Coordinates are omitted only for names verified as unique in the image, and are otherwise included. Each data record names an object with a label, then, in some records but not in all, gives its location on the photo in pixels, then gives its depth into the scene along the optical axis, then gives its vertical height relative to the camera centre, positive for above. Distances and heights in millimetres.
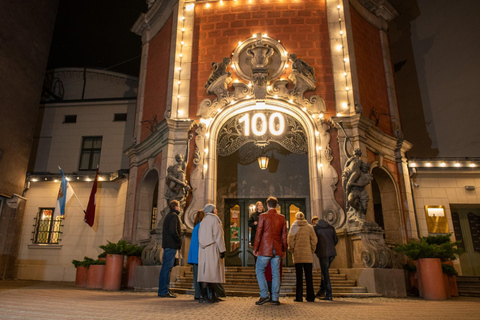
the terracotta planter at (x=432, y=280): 9195 -129
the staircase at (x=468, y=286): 11128 -335
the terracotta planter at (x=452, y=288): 10320 -344
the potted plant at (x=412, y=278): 10516 -97
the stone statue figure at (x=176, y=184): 11789 +2586
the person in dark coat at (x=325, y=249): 8086 +515
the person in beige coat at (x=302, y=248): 7613 +496
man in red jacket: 6762 +458
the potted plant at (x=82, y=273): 12781 +34
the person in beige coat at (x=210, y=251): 7039 +406
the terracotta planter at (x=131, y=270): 11445 +116
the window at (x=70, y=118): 20062 +7615
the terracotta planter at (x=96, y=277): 11577 -81
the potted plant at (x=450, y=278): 10156 -94
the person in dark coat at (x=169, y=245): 8398 +601
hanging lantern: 14625 +4023
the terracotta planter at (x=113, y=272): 10852 +56
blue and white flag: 15297 +2989
